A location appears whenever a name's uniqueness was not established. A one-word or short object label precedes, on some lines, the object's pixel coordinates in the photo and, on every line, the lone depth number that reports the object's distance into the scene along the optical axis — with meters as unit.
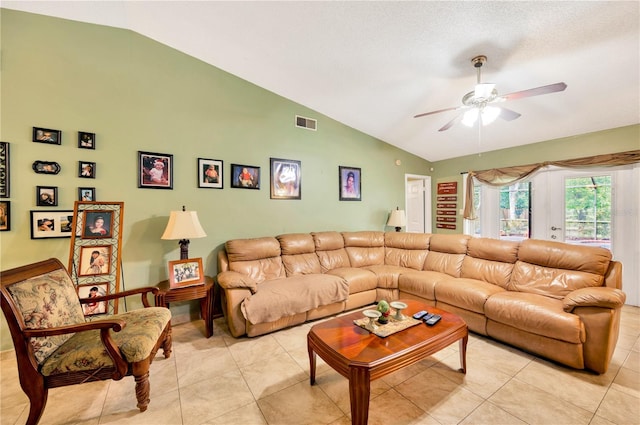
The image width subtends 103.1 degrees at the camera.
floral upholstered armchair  1.44
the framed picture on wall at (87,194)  2.55
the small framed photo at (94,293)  2.40
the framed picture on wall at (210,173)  3.17
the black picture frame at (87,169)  2.54
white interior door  5.53
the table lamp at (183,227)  2.62
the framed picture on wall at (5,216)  2.27
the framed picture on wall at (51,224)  2.38
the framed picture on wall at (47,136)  2.37
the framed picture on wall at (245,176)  3.38
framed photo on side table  2.62
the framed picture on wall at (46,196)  2.39
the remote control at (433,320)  1.98
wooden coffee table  1.46
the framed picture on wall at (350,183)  4.38
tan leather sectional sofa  2.06
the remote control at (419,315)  2.09
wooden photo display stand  2.40
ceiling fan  2.15
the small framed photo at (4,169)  2.26
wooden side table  2.50
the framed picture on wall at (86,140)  2.54
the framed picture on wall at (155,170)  2.83
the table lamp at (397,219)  4.69
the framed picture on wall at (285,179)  3.70
